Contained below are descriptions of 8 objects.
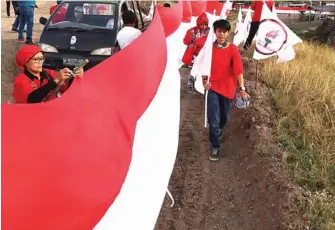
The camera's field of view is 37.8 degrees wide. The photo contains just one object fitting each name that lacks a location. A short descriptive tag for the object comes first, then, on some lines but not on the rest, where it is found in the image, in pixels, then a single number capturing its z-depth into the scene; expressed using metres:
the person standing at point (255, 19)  11.95
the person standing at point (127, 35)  5.80
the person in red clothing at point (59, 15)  10.11
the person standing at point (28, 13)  12.31
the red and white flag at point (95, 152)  2.53
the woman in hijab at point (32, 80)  4.12
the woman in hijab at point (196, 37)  7.83
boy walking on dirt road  6.05
